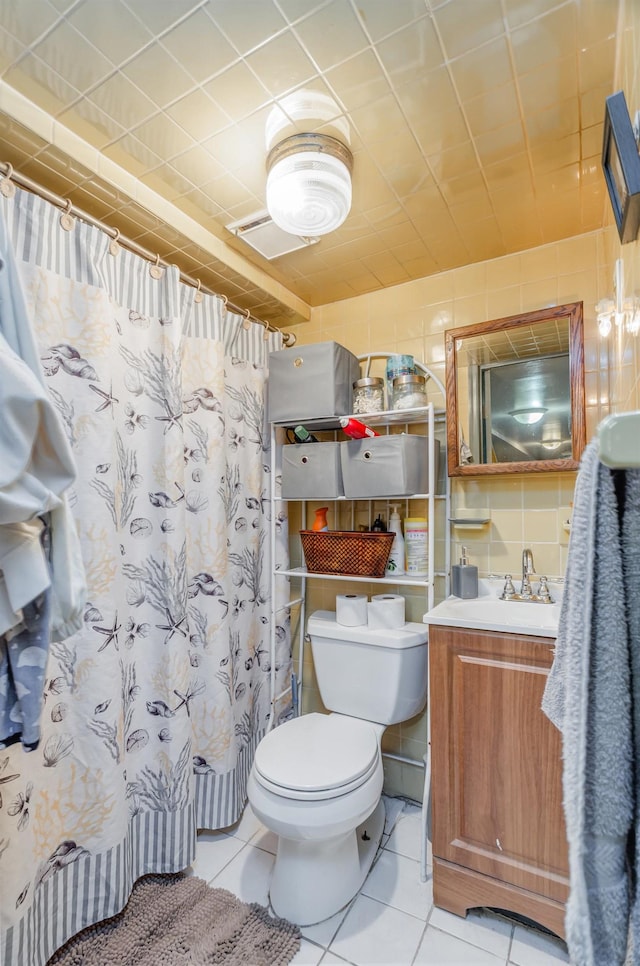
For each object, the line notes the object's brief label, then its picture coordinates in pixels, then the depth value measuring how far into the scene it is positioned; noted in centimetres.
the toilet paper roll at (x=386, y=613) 170
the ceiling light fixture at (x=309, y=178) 117
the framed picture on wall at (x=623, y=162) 66
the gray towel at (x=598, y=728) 36
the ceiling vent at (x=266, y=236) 151
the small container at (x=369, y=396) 177
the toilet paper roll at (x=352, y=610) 175
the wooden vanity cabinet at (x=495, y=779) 121
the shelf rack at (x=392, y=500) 161
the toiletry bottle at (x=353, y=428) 168
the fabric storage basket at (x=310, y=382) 175
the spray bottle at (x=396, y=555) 178
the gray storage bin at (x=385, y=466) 162
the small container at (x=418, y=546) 173
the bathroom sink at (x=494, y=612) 128
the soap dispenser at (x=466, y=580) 162
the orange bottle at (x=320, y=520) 192
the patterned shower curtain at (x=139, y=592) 117
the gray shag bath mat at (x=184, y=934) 118
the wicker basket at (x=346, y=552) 168
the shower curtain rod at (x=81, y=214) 113
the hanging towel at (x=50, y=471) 68
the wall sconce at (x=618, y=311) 81
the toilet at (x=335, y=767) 126
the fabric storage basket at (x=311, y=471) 177
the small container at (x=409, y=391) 171
